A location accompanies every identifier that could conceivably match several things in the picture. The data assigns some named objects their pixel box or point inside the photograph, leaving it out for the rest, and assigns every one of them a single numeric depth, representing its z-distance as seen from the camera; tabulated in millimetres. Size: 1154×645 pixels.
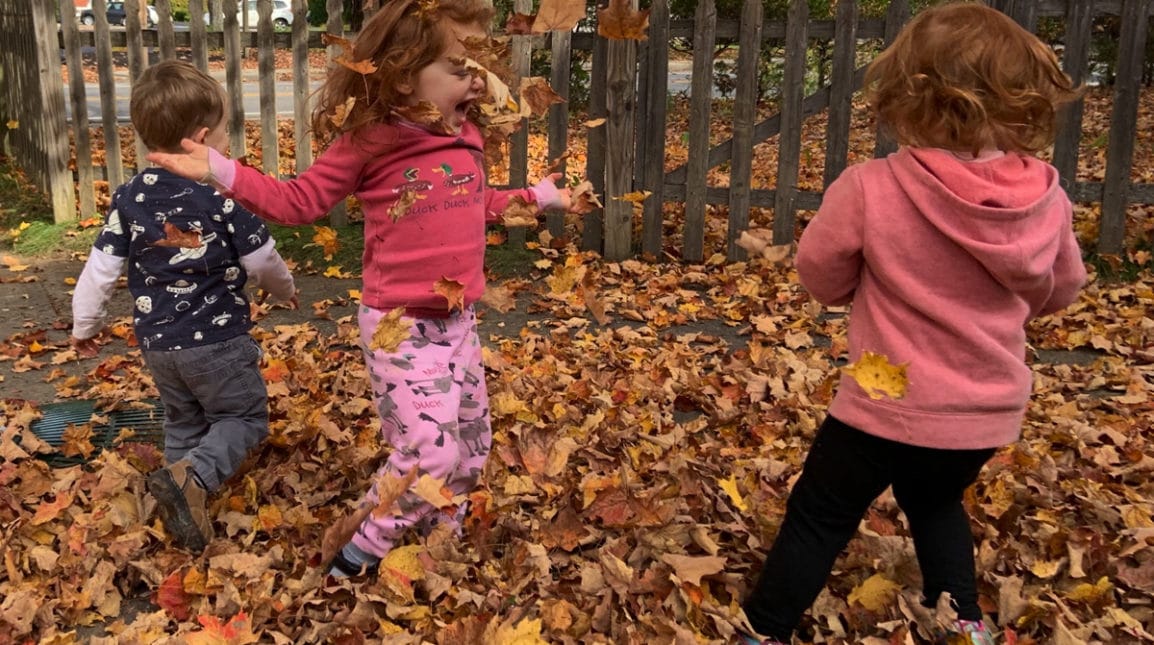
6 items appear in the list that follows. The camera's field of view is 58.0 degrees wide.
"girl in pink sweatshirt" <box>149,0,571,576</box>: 2486
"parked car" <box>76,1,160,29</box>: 31578
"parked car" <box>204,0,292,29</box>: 35509
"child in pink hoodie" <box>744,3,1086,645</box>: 1939
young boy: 2850
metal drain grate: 3715
